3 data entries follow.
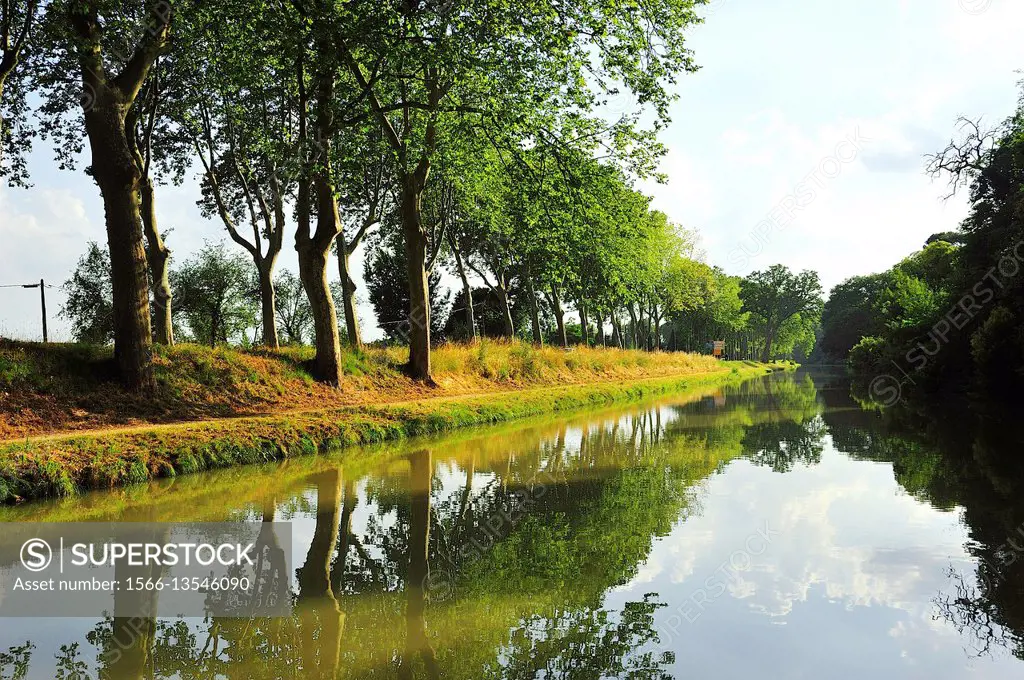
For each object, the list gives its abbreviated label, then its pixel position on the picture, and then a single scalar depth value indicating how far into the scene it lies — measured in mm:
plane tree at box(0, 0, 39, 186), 13922
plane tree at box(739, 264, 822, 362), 104188
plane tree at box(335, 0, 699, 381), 14312
